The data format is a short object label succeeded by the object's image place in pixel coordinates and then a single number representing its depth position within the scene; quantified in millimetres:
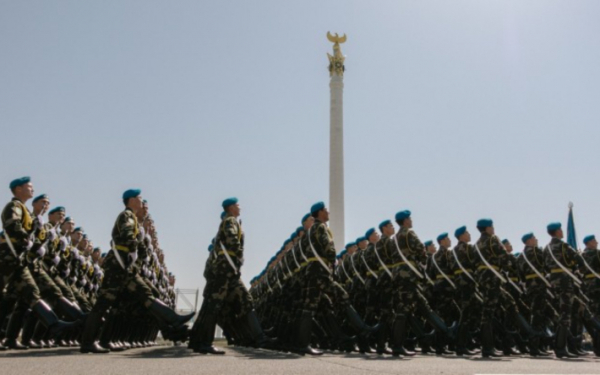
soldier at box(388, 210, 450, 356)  8586
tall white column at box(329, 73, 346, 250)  36844
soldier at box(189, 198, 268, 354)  6984
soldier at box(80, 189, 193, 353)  6625
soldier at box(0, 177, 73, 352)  6480
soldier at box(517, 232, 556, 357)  10359
